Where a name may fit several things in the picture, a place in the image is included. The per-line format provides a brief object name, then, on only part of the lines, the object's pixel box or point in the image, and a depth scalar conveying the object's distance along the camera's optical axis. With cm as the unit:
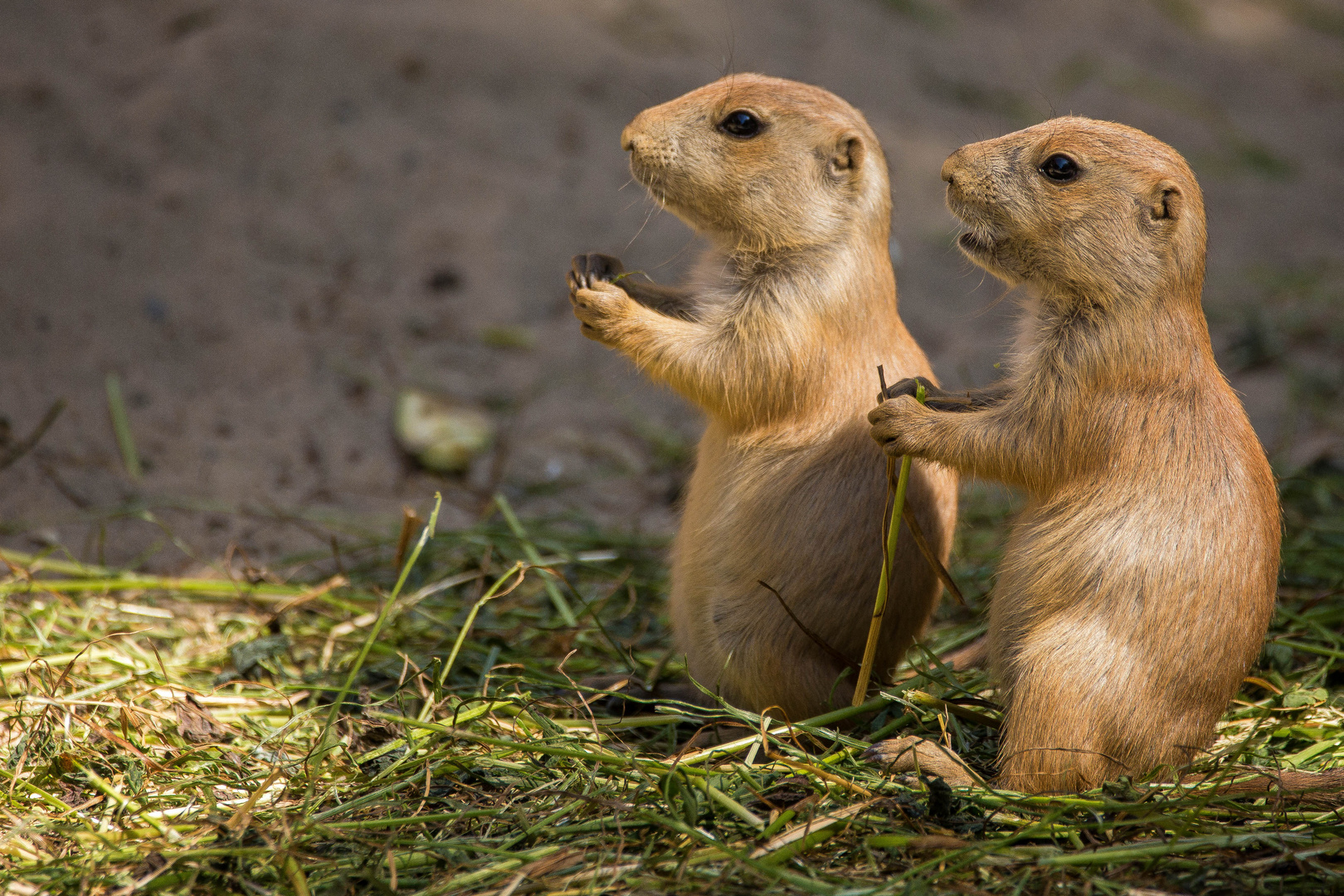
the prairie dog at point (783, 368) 639
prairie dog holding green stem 538
